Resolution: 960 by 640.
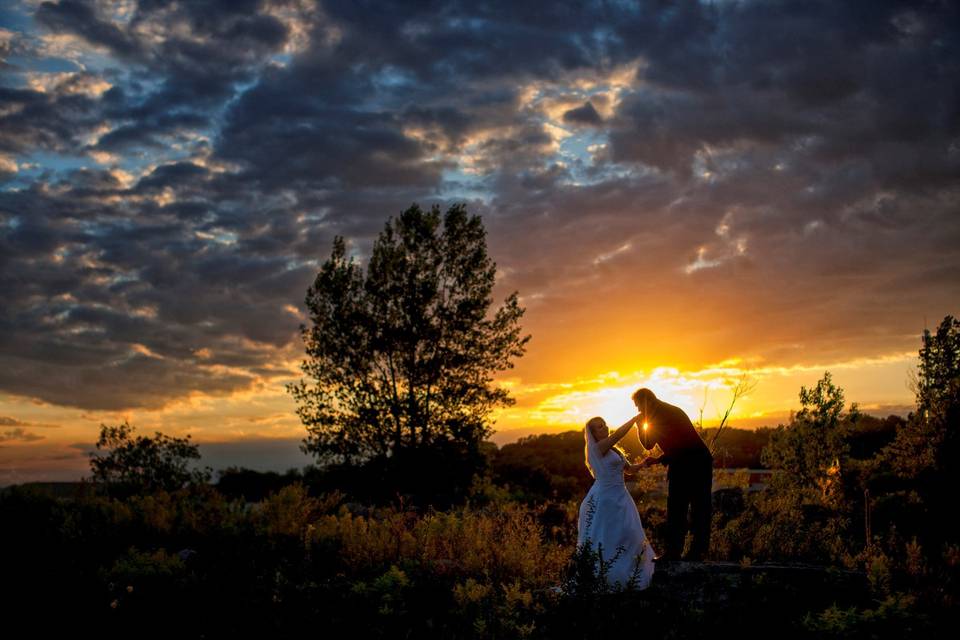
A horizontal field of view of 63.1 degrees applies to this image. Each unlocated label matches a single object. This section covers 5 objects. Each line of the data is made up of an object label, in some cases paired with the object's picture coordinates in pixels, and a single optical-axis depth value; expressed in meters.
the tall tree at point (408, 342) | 23.52
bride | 9.50
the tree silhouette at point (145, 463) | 21.31
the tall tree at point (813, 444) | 18.00
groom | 10.41
